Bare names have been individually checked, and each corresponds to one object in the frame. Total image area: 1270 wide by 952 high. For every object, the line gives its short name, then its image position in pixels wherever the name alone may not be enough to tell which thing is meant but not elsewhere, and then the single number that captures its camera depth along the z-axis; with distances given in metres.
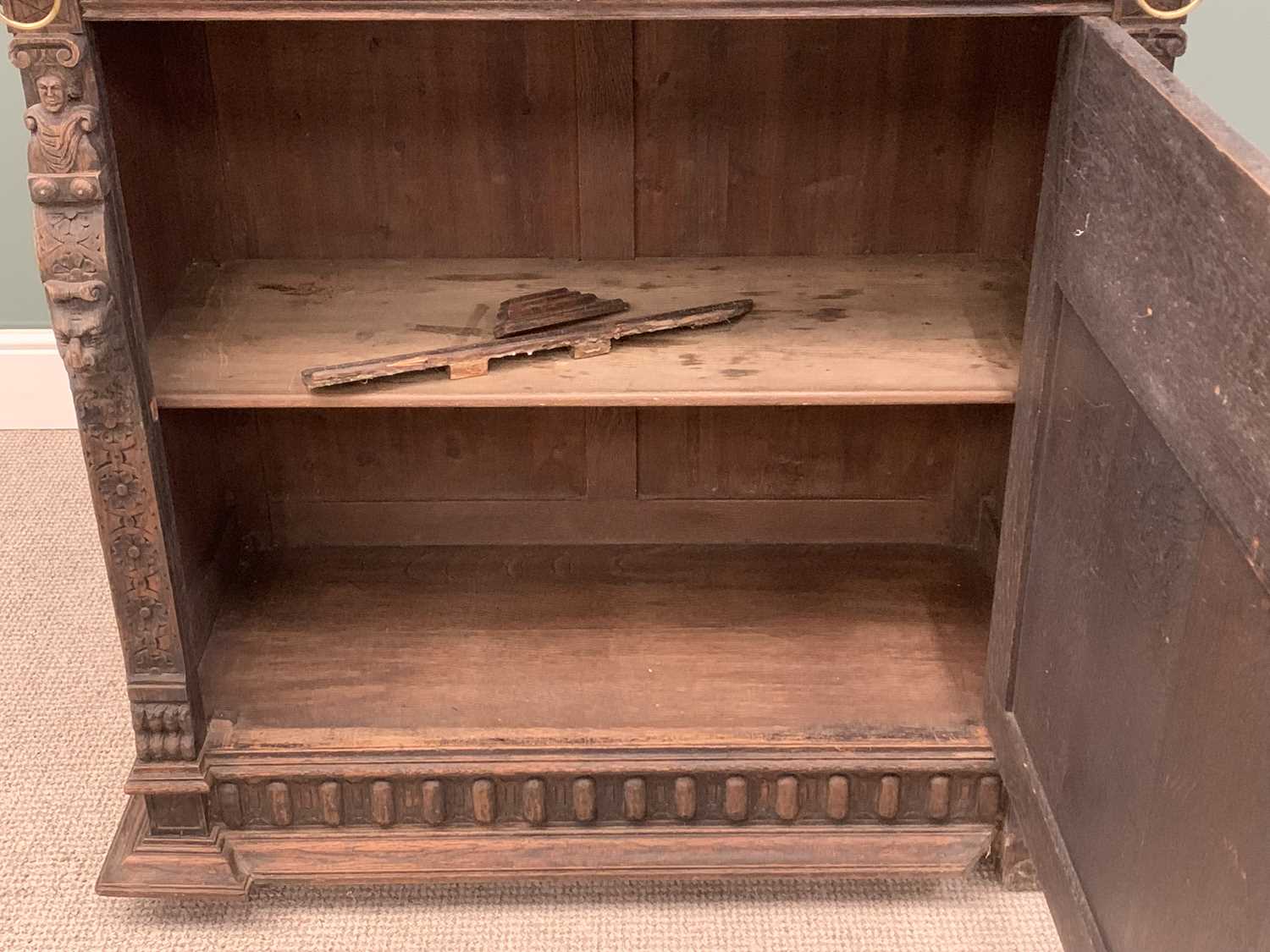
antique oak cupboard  1.20
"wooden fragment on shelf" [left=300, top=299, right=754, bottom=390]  1.38
